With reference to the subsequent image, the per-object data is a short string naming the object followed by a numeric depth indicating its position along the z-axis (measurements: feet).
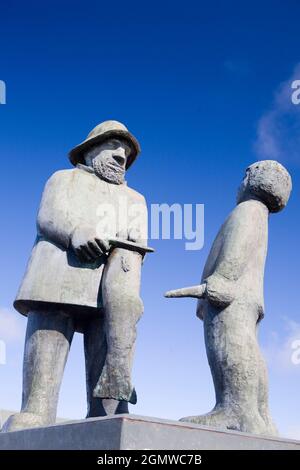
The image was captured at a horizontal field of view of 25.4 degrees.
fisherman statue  16.44
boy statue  15.58
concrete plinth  12.32
